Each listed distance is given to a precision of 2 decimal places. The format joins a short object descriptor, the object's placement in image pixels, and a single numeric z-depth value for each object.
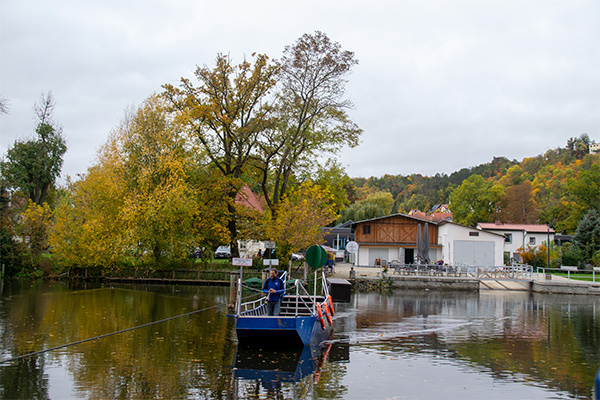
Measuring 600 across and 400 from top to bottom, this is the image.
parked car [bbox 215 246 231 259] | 50.56
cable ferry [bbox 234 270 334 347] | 13.84
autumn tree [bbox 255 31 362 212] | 36.94
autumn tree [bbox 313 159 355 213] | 42.81
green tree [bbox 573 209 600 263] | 53.72
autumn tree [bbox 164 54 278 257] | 36.06
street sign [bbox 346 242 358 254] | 37.38
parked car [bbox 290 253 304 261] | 45.93
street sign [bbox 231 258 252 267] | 16.19
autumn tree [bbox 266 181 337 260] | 35.34
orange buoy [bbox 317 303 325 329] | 14.99
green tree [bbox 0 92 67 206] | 52.97
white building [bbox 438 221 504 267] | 46.84
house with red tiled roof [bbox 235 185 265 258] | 40.36
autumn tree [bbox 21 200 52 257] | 38.94
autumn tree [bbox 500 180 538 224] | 89.69
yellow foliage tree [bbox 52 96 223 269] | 34.75
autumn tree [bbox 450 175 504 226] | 93.75
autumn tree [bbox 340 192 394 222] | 74.31
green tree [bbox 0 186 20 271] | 37.44
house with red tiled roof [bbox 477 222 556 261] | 60.38
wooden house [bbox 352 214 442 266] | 50.44
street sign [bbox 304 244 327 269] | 16.03
